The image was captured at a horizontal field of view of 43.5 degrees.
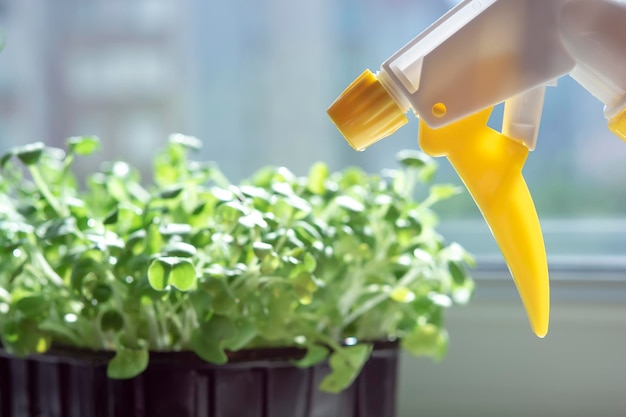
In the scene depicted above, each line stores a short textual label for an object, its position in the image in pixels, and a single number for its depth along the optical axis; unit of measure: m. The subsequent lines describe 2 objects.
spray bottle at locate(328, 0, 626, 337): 0.44
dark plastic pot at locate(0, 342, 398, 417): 0.59
